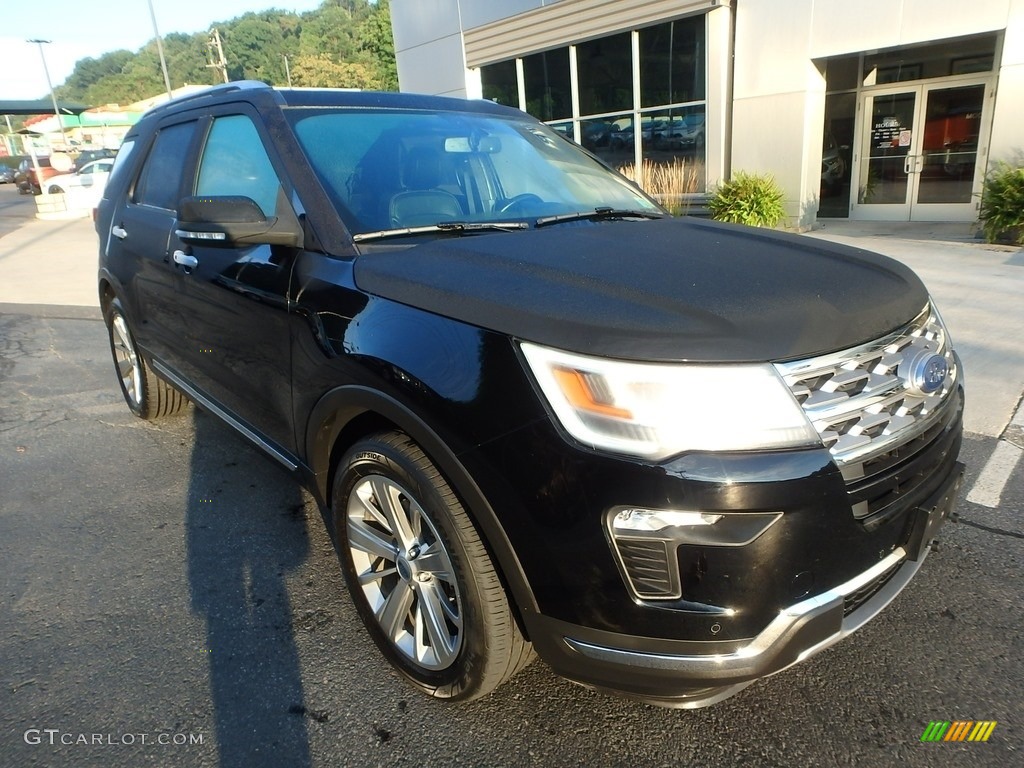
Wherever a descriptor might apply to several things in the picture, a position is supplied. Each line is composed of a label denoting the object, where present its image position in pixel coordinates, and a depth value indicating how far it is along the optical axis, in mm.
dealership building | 10336
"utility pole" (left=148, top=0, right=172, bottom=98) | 24780
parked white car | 21188
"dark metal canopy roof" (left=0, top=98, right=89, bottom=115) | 51719
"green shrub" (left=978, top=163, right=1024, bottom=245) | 8844
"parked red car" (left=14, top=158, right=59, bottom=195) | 30759
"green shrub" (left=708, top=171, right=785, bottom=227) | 11023
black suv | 1594
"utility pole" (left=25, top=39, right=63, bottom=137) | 46478
